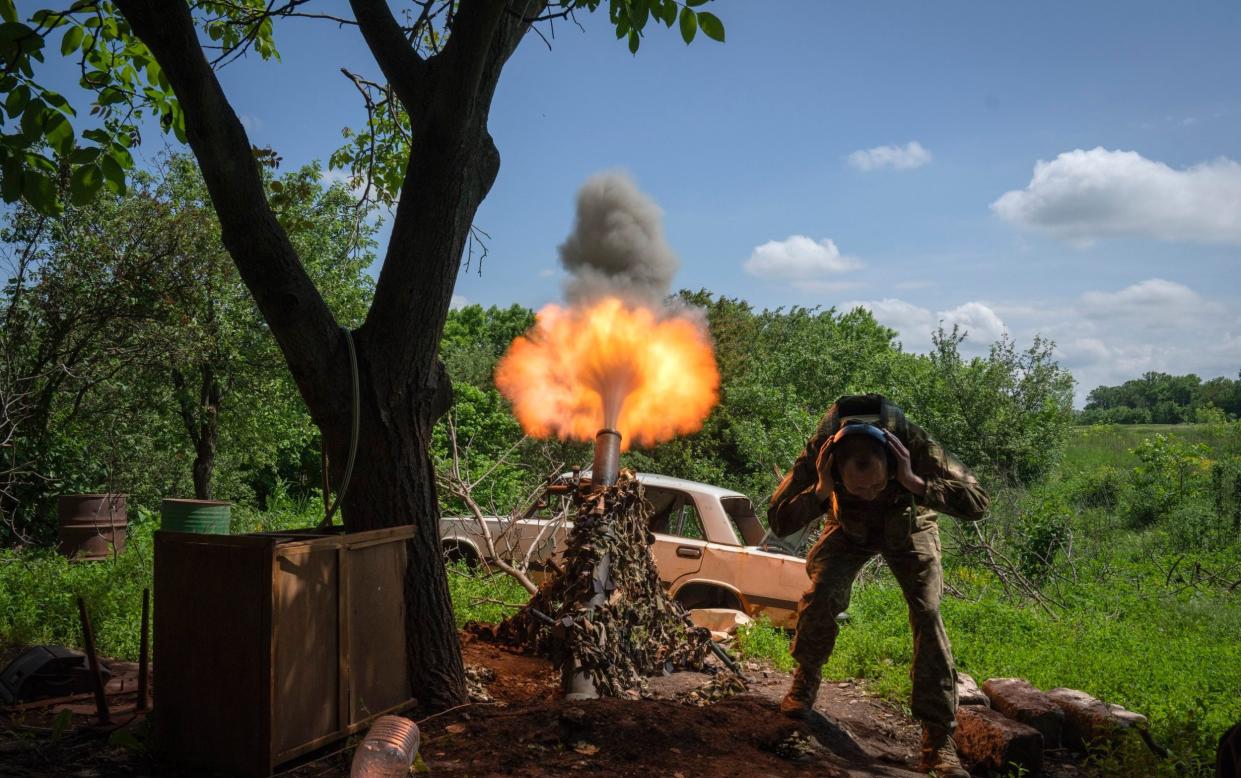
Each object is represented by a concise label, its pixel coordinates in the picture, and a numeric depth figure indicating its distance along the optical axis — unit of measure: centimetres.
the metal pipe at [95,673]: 466
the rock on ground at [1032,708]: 542
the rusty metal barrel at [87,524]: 1184
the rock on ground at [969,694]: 573
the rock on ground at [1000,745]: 488
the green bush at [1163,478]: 1712
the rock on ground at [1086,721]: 513
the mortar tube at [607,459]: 664
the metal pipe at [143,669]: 488
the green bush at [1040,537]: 1142
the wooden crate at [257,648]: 363
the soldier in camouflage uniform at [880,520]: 481
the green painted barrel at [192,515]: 951
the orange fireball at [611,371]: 717
